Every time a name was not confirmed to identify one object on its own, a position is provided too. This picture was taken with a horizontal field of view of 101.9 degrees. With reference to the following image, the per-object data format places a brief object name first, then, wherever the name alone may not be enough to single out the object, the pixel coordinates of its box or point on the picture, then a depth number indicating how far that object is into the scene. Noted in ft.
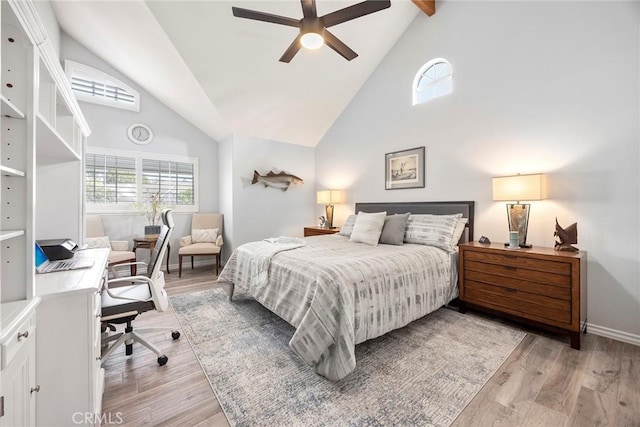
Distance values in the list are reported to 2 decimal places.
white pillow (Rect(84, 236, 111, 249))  12.23
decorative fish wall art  15.66
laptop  5.27
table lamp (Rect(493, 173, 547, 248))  8.00
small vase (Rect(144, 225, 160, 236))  14.22
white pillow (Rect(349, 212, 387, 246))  10.41
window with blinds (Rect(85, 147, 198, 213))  13.61
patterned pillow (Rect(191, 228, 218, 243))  15.23
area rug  4.75
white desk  3.79
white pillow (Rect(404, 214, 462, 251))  9.55
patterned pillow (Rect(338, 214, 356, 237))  12.31
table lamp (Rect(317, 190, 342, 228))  15.75
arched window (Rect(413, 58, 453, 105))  11.46
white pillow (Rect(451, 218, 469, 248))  9.70
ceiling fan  7.03
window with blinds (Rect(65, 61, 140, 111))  13.09
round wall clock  14.44
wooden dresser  6.84
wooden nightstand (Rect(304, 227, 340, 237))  15.10
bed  5.80
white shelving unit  3.04
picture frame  12.25
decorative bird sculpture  7.66
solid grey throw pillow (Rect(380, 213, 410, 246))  10.27
